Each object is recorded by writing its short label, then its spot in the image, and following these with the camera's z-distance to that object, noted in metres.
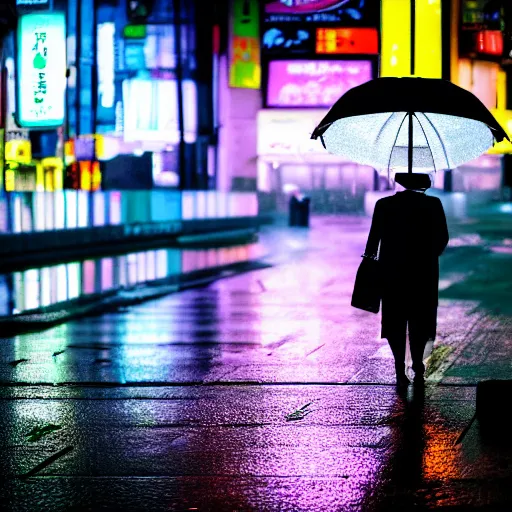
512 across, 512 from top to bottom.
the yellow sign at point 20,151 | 39.12
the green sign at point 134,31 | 55.12
